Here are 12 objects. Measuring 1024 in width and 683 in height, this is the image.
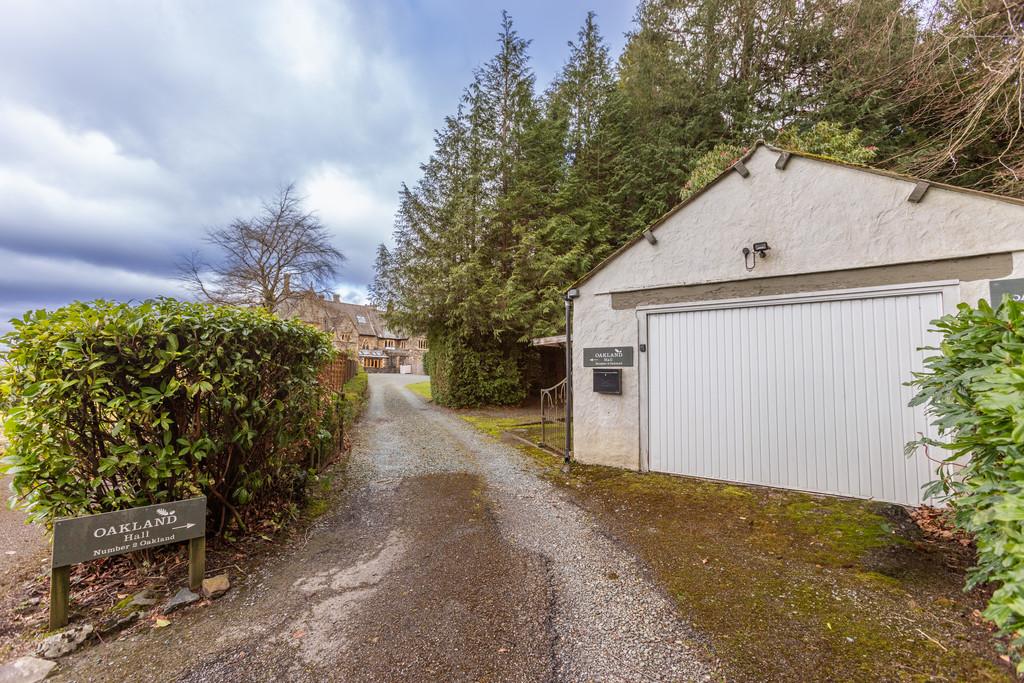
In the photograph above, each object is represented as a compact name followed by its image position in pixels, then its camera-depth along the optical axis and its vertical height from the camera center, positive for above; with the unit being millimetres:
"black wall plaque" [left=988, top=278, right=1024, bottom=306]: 3615 +621
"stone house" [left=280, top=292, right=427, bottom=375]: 46750 +1936
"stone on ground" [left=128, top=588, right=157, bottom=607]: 2620 -1689
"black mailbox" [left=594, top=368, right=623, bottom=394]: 5832 -407
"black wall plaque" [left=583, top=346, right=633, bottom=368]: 5845 -38
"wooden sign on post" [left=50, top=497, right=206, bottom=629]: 2383 -1203
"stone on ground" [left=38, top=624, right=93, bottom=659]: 2181 -1675
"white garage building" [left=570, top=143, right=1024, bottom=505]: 4082 +433
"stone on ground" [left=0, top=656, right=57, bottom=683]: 1986 -1668
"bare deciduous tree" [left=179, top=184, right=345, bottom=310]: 18766 +5124
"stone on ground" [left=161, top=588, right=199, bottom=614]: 2580 -1692
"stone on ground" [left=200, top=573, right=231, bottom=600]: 2745 -1682
